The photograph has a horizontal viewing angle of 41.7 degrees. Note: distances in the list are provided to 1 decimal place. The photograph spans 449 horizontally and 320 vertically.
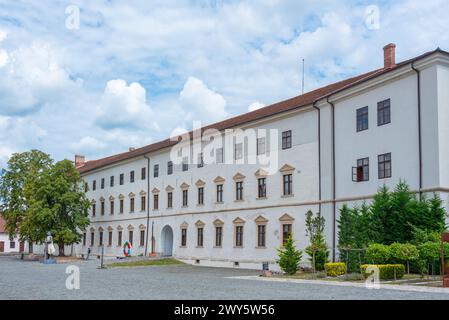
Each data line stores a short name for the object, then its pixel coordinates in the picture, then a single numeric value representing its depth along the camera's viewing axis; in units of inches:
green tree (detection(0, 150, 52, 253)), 2187.5
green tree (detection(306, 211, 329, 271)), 1071.6
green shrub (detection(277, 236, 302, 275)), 1075.3
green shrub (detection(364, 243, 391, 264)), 867.4
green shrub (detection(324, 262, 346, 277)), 976.3
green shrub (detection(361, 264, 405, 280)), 857.5
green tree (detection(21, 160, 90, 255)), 1863.9
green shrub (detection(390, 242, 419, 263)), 846.5
